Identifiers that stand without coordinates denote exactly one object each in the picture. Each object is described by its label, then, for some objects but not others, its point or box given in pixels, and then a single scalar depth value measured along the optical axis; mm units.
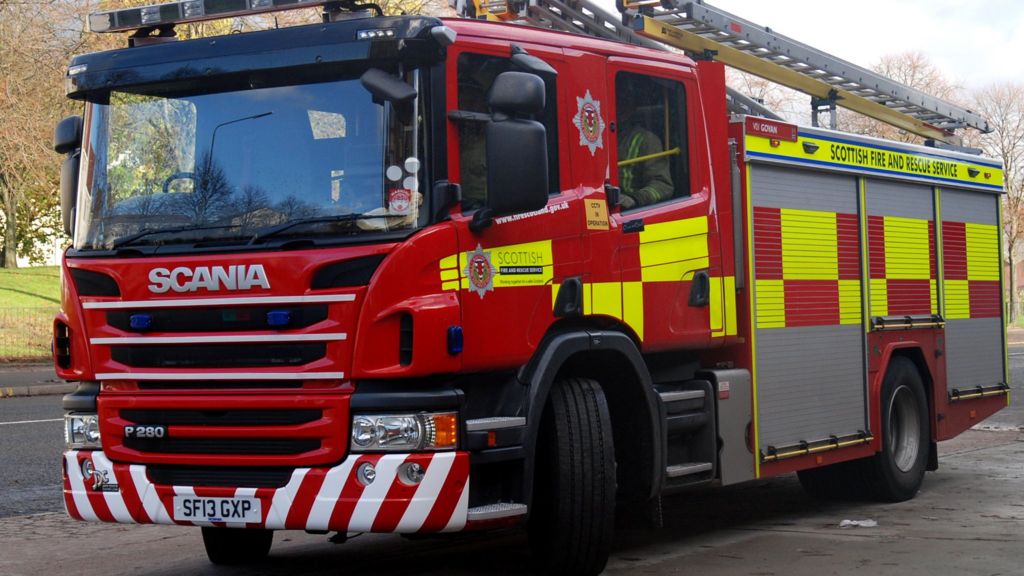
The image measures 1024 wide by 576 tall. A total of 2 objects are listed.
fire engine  6223
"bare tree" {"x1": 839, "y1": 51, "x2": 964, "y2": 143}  59694
